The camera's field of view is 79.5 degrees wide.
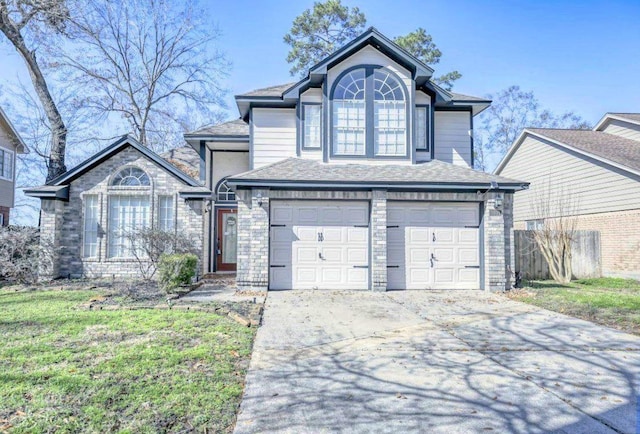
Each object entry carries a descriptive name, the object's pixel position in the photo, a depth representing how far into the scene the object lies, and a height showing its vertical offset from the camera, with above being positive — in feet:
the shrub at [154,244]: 35.45 -0.58
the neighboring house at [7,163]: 62.69 +12.61
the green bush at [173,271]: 31.01 -2.68
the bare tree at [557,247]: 41.19 -0.77
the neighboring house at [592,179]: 43.21 +7.89
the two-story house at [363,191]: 32.96 +4.17
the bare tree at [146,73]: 67.46 +30.95
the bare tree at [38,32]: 52.44 +27.72
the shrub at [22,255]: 34.73 -1.68
